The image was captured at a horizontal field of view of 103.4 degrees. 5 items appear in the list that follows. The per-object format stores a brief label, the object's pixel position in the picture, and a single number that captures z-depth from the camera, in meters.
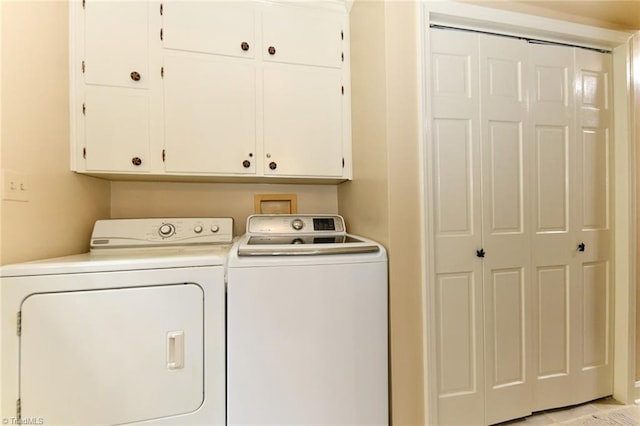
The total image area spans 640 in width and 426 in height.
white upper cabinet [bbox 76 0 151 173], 1.39
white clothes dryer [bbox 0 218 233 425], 0.95
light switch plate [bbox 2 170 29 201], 1.00
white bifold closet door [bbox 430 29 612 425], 1.35
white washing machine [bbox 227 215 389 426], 1.11
